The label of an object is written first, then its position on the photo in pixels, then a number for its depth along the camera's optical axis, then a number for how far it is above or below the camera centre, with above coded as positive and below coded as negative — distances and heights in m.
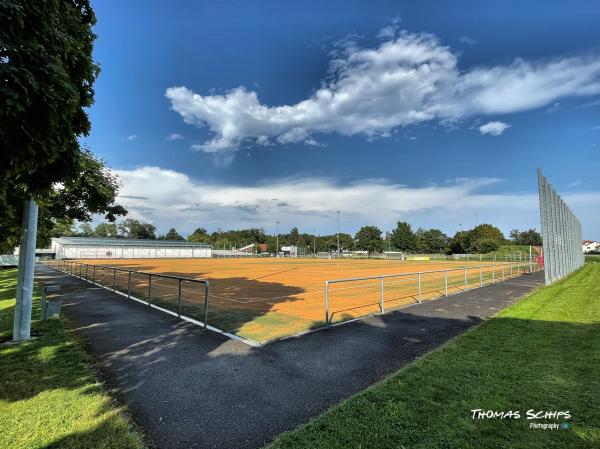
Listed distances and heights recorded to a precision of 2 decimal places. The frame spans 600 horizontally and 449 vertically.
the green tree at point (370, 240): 112.25 +2.46
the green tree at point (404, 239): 117.75 +3.02
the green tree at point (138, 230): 127.94 +5.94
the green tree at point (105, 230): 132.50 +6.08
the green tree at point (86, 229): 123.79 +6.01
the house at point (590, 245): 166.25 +2.01
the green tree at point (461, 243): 101.50 +1.57
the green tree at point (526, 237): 111.44 +3.98
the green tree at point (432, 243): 119.62 +1.71
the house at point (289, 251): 121.19 -1.73
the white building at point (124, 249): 67.31 -0.91
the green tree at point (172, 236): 147.48 +4.35
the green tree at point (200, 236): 152.21 +4.64
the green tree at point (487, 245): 86.31 +0.81
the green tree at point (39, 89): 2.56 +1.30
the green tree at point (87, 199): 13.27 +2.04
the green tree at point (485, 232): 100.84 +5.04
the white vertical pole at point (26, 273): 6.55 -0.61
